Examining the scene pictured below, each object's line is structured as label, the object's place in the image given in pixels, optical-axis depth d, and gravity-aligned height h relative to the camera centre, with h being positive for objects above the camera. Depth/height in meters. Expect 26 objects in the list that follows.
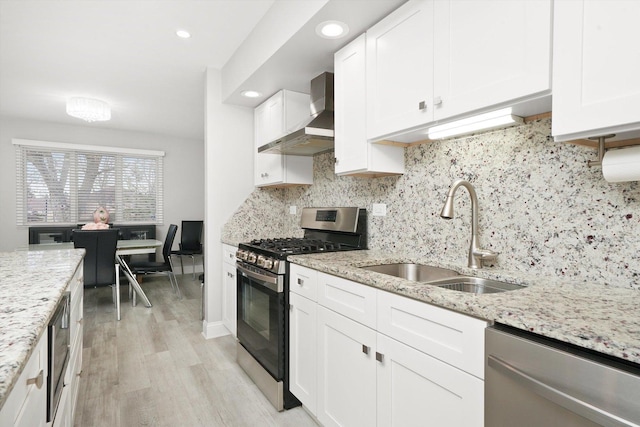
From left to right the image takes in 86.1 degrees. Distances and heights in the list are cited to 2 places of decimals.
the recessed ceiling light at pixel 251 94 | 2.98 +1.01
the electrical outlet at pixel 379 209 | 2.27 -0.01
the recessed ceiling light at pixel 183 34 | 2.58 +1.32
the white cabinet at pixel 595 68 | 0.89 +0.39
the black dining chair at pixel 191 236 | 5.87 -0.51
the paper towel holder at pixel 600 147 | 1.16 +0.21
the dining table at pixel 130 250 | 3.91 -0.56
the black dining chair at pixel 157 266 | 4.36 -0.77
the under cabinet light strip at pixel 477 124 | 1.36 +0.37
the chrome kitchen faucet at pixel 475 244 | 1.55 -0.17
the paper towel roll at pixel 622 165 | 1.02 +0.14
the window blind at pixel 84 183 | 5.07 +0.37
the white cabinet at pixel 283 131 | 2.95 +0.68
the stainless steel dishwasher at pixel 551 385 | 0.69 -0.40
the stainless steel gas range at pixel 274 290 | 2.01 -0.53
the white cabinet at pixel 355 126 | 1.94 +0.48
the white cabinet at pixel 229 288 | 2.95 -0.73
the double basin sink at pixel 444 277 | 1.46 -0.33
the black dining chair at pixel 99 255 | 3.66 -0.54
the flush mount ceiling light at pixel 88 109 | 3.77 +1.09
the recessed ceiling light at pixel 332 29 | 1.88 +1.01
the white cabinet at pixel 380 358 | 1.04 -0.58
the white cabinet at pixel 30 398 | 0.65 -0.42
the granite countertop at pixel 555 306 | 0.74 -0.27
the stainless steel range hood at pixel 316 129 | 2.28 +0.52
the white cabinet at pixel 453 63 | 1.12 +0.58
